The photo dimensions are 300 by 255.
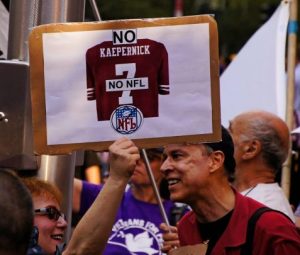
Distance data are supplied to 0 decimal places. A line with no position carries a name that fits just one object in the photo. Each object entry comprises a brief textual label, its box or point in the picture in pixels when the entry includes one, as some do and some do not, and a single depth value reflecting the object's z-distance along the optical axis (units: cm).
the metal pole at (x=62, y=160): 845
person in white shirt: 1003
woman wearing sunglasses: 784
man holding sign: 784
